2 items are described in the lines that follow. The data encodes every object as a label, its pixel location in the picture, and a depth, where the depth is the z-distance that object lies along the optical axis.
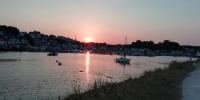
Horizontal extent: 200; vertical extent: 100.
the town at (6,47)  63.81
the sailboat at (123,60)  37.42
